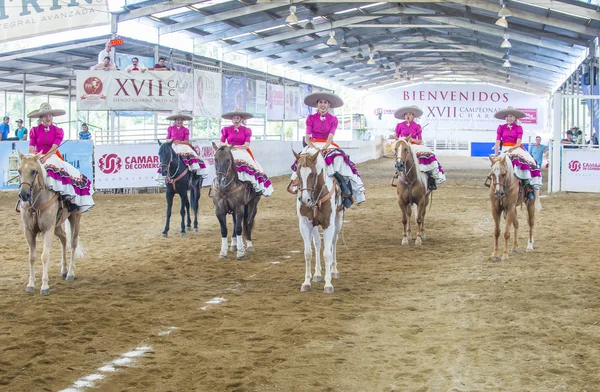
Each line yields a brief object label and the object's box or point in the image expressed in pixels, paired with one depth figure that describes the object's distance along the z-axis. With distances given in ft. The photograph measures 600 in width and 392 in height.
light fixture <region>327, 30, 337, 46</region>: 89.35
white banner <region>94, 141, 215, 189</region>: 66.08
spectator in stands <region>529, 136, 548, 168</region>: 93.69
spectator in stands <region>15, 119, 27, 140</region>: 75.56
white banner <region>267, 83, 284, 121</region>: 101.86
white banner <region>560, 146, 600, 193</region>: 67.72
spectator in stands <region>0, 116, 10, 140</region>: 72.90
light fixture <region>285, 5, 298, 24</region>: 70.59
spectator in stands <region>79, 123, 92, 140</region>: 73.31
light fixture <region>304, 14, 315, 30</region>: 81.76
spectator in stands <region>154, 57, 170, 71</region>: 69.83
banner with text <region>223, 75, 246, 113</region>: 84.33
